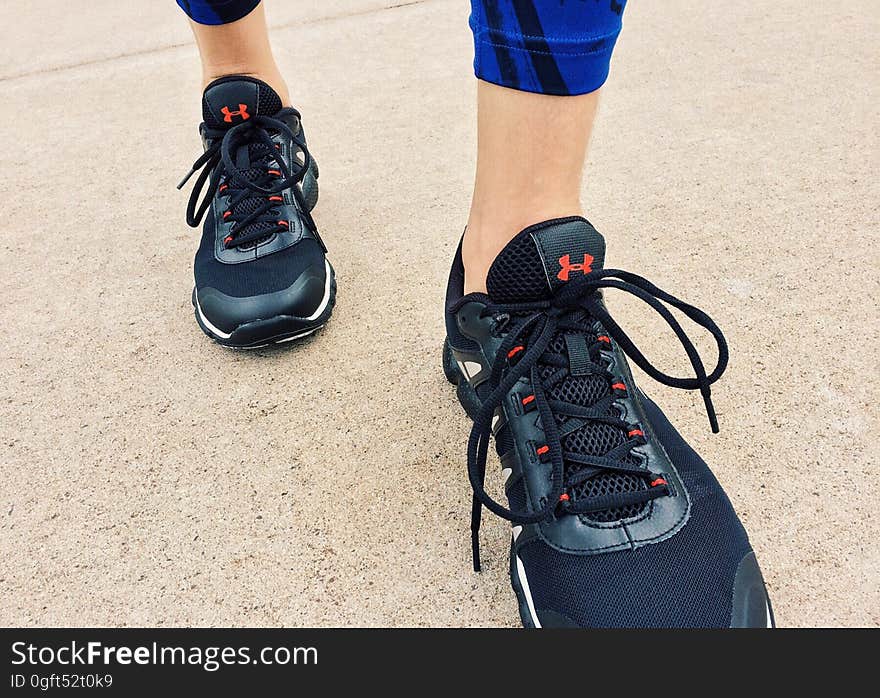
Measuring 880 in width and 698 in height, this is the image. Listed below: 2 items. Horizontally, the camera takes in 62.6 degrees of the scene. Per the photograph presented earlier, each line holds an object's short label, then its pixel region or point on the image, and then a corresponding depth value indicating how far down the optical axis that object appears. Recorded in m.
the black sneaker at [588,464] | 0.62
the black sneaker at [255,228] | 0.98
